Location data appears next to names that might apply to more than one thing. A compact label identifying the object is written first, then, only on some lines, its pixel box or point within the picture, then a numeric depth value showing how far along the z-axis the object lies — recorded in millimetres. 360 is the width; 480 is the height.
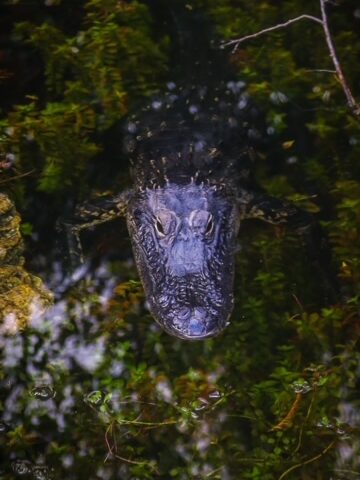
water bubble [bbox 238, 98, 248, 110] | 4820
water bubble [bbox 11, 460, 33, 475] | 3199
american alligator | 3439
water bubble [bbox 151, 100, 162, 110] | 4703
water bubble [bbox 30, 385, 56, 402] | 3482
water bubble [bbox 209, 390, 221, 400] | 3553
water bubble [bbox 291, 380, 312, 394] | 3541
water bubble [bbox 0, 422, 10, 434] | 3339
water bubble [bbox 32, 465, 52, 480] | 3203
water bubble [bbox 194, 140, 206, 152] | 4449
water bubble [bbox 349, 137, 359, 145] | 4516
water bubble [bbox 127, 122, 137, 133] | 4684
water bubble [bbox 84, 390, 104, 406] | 3498
